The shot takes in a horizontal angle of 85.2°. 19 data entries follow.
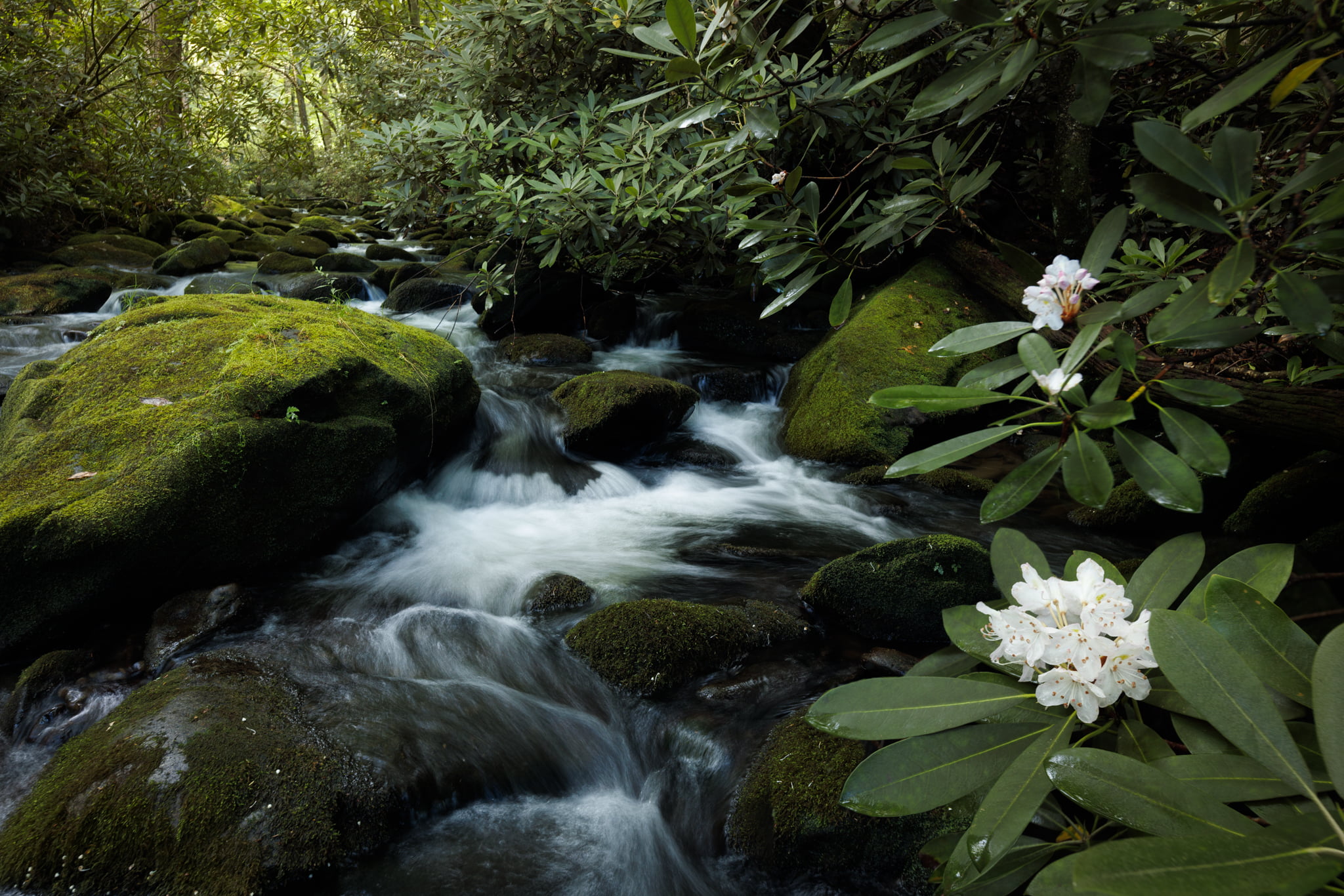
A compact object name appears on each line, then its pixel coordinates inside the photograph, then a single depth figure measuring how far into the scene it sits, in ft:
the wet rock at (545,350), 21.06
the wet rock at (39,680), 7.91
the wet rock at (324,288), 24.67
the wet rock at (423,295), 24.68
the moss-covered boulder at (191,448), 9.19
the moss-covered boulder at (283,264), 27.81
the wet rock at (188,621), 9.08
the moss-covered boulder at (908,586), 9.53
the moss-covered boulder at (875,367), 15.67
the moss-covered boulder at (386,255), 33.32
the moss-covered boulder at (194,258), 27.63
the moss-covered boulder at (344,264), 28.78
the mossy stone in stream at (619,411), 16.08
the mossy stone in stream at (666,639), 8.99
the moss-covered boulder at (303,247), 31.37
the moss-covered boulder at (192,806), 6.04
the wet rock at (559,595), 10.79
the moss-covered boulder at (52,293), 21.47
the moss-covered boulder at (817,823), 6.41
